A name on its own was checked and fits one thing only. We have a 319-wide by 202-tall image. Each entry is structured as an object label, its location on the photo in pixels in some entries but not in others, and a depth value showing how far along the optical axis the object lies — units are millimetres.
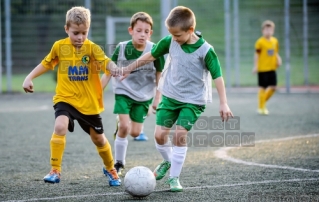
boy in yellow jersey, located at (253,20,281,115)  26037
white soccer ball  9852
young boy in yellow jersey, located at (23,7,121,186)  10875
